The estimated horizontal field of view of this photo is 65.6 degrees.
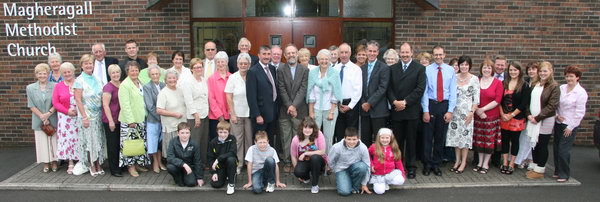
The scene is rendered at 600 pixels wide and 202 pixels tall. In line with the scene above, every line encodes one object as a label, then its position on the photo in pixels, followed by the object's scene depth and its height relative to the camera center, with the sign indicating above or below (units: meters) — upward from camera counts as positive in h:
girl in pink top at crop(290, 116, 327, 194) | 5.52 -0.97
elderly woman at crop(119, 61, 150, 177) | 5.79 -0.46
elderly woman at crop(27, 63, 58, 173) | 6.16 -0.51
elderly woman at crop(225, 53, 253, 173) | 5.97 -0.41
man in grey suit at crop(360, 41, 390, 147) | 5.86 -0.24
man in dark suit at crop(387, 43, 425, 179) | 5.77 -0.37
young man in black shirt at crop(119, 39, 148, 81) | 6.58 +0.27
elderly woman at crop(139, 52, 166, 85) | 6.38 +0.01
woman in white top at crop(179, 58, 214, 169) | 5.95 -0.36
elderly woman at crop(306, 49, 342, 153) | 5.84 -0.30
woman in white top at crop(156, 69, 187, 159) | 5.83 -0.44
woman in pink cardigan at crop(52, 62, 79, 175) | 6.02 -0.56
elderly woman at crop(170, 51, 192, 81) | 6.39 +0.10
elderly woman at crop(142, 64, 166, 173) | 5.93 -0.45
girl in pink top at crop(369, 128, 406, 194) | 5.47 -1.11
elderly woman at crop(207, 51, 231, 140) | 6.12 -0.24
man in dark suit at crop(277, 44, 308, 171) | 5.90 -0.17
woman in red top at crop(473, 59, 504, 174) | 6.03 -0.65
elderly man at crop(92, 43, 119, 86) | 6.56 +0.15
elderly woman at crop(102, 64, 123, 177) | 5.81 -0.56
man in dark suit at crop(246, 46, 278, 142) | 5.81 -0.25
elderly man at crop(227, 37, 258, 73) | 6.59 +0.20
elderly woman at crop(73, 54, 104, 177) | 5.85 -0.55
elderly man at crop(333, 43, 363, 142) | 5.95 -0.20
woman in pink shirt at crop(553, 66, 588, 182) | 5.67 -0.59
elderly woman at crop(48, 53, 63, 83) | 6.19 +0.08
